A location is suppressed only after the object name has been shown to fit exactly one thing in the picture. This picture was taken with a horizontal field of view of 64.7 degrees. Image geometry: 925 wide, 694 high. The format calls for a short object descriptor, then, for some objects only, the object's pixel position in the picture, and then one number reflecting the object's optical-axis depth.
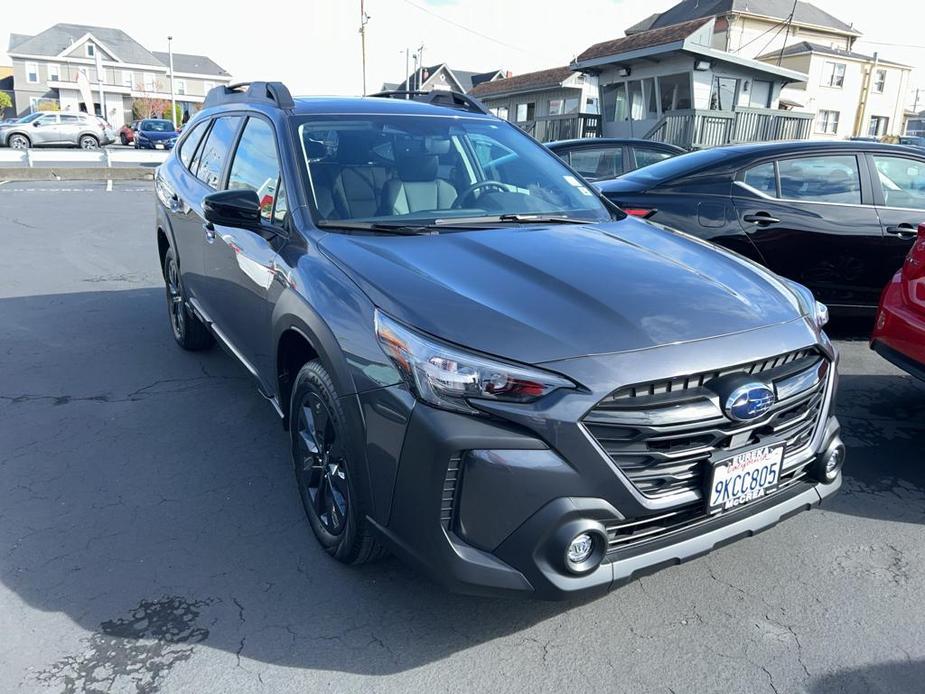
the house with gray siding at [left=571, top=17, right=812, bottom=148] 20.53
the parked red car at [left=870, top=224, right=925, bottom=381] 3.78
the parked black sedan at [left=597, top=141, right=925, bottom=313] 5.46
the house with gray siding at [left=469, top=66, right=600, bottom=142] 25.09
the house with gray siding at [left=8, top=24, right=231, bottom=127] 65.88
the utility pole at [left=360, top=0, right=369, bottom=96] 41.22
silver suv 30.97
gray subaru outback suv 2.16
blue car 34.62
